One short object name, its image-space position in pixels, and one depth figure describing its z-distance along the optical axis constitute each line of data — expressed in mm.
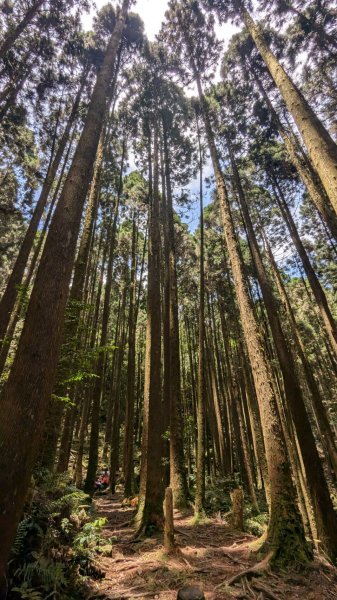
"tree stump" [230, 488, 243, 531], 7945
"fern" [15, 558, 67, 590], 3494
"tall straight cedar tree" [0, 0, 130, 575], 2361
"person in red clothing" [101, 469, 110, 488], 15933
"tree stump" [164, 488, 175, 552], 5397
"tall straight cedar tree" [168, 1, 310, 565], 4961
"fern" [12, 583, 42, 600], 3193
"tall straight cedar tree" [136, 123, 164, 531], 6746
